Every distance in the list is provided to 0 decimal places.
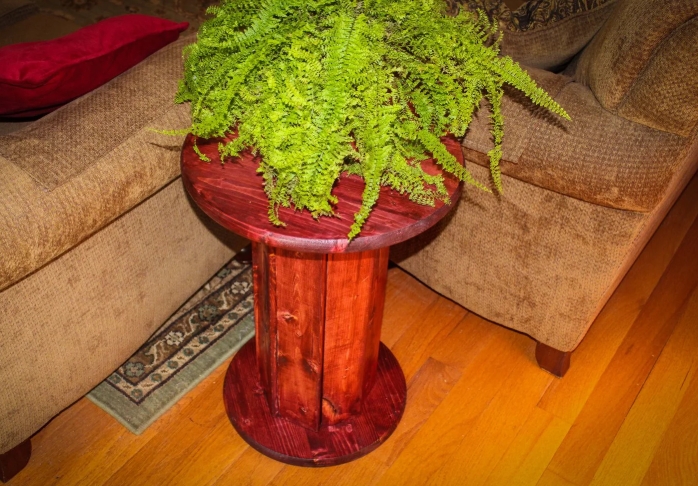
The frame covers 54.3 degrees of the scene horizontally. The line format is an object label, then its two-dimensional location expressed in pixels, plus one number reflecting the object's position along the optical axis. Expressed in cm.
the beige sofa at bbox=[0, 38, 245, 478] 120
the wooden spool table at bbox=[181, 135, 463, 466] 109
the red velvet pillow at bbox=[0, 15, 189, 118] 128
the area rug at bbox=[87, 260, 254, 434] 163
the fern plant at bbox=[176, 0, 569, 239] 100
